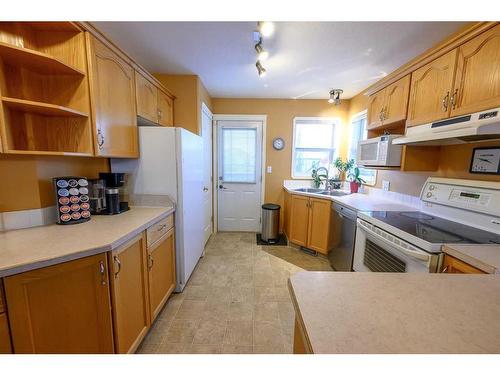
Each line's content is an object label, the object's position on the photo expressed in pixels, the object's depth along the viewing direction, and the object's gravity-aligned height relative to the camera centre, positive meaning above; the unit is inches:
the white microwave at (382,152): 74.4 +4.7
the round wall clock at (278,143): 137.4 +13.1
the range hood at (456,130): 44.0 +9.0
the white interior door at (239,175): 138.5 -8.9
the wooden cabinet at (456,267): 38.8 -20.1
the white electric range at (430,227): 48.0 -17.0
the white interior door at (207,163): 118.7 -1.2
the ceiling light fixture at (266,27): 55.8 +37.5
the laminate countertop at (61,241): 34.9 -17.2
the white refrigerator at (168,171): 73.5 -3.9
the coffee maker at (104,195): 63.2 -11.2
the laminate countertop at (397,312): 18.1 -16.1
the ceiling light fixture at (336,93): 113.2 +38.7
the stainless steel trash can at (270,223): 129.4 -38.3
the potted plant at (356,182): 115.0 -10.1
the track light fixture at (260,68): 81.4 +37.9
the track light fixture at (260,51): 69.8 +39.4
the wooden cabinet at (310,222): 103.3 -31.9
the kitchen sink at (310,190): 127.9 -16.9
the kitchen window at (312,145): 137.7 +12.2
